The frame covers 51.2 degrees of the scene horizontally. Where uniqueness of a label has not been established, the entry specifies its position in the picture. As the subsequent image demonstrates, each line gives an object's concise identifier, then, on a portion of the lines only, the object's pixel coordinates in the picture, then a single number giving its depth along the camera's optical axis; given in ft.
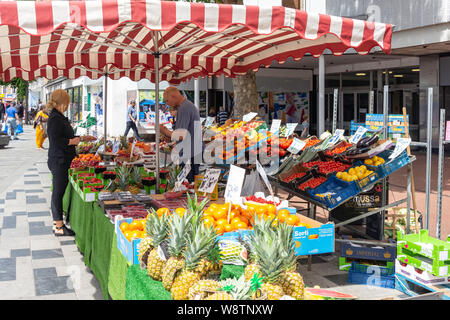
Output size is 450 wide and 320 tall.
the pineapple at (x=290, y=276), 7.88
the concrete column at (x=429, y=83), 56.54
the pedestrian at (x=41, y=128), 55.36
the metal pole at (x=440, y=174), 16.26
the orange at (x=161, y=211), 12.30
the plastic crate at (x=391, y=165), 16.70
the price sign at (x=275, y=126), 23.75
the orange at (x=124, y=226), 11.57
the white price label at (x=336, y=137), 19.92
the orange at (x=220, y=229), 11.28
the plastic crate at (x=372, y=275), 15.49
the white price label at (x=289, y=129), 24.28
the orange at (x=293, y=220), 12.18
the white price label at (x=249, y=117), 26.37
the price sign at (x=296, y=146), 20.19
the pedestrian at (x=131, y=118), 61.41
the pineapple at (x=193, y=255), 8.14
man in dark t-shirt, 20.95
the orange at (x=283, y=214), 12.34
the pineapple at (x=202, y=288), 7.44
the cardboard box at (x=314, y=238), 12.05
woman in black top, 19.88
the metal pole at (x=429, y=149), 16.80
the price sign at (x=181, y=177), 16.83
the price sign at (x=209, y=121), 39.02
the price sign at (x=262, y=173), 12.83
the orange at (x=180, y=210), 11.85
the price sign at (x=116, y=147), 25.61
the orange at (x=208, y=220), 11.21
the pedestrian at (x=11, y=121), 79.97
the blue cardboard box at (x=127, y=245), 10.32
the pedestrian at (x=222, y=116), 64.64
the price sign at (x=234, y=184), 13.03
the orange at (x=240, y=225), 11.66
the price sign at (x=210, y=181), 15.60
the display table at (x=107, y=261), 9.39
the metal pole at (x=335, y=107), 23.41
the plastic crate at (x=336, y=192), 16.40
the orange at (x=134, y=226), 11.62
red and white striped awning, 11.26
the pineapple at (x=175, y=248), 8.50
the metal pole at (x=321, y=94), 44.64
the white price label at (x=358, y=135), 19.61
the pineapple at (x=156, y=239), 9.13
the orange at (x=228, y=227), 11.50
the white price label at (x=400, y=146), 16.78
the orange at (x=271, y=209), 12.75
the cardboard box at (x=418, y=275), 13.14
